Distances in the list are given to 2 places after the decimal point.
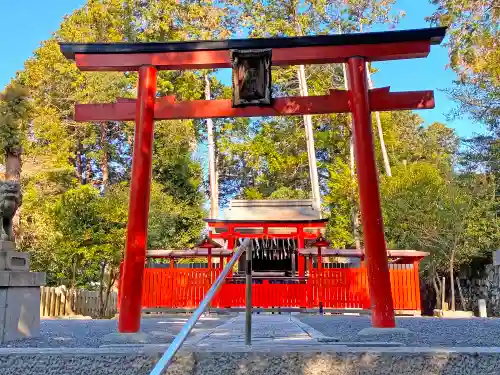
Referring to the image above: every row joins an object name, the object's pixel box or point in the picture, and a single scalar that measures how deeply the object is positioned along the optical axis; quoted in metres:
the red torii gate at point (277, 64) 6.10
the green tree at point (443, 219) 16.31
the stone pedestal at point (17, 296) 5.30
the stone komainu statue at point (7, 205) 5.72
